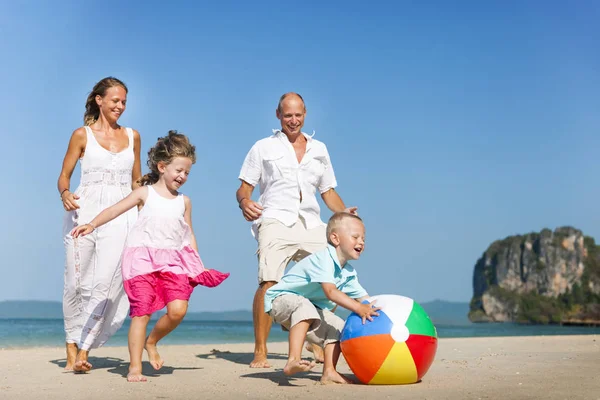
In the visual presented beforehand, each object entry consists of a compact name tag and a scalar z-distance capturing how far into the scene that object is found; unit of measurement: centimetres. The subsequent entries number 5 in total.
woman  750
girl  654
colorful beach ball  576
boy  591
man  791
